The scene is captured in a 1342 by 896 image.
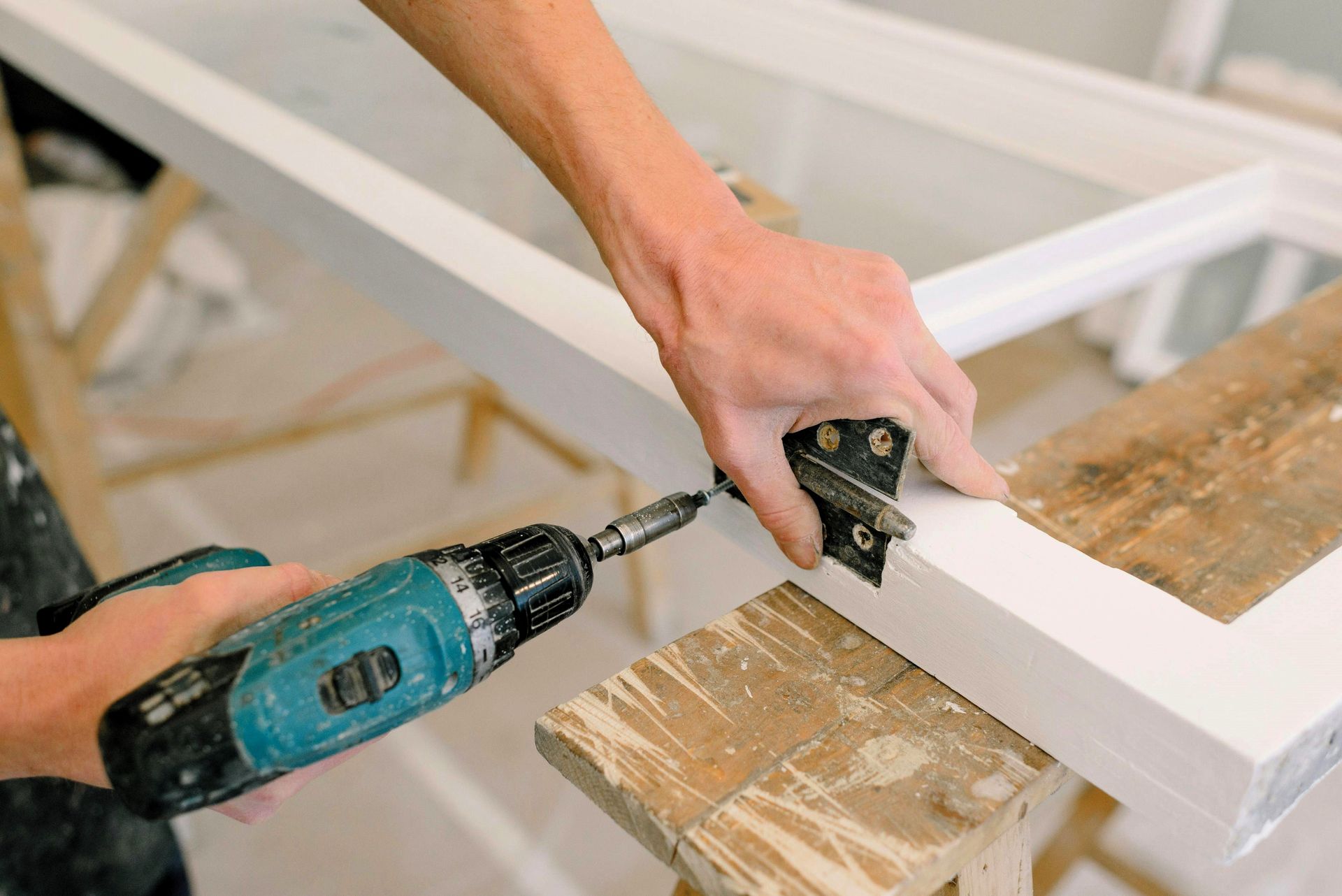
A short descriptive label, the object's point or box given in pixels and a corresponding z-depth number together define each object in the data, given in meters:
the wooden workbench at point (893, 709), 0.48
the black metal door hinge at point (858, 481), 0.54
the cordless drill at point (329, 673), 0.46
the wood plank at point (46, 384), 1.27
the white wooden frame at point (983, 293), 0.49
